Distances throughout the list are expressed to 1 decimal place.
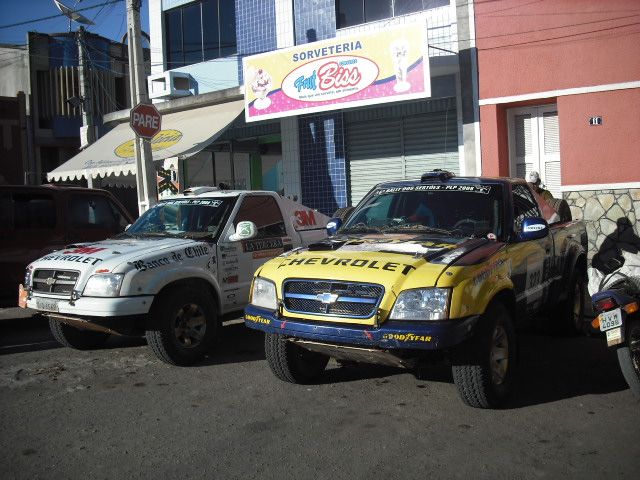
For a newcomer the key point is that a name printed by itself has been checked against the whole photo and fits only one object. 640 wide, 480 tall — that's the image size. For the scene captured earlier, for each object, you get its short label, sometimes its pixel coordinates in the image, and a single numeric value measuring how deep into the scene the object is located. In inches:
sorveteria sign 442.3
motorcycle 183.8
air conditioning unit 658.2
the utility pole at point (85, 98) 767.7
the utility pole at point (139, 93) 459.5
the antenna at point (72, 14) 663.1
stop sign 422.9
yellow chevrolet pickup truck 167.8
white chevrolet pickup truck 226.1
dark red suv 316.5
